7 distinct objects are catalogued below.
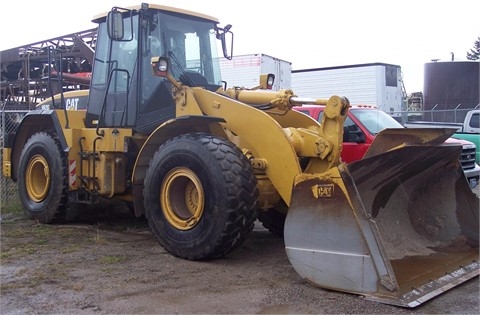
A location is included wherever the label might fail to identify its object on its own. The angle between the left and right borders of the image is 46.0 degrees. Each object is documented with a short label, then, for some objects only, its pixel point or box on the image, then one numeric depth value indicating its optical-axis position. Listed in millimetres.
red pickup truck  9188
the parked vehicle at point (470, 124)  14408
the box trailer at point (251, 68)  18969
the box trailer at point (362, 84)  21094
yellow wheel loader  4777
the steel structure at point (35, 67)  11391
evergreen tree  61281
